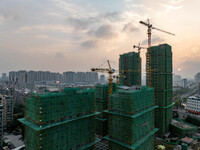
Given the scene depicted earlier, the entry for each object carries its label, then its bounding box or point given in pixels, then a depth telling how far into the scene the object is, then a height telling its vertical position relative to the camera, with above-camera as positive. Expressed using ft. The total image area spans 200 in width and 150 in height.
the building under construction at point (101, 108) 219.41 -58.83
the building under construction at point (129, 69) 342.44 +18.72
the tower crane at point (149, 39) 250.80 +83.24
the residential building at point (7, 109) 262.39 -74.31
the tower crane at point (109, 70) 242.50 +11.44
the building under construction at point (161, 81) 233.76 -9.34
